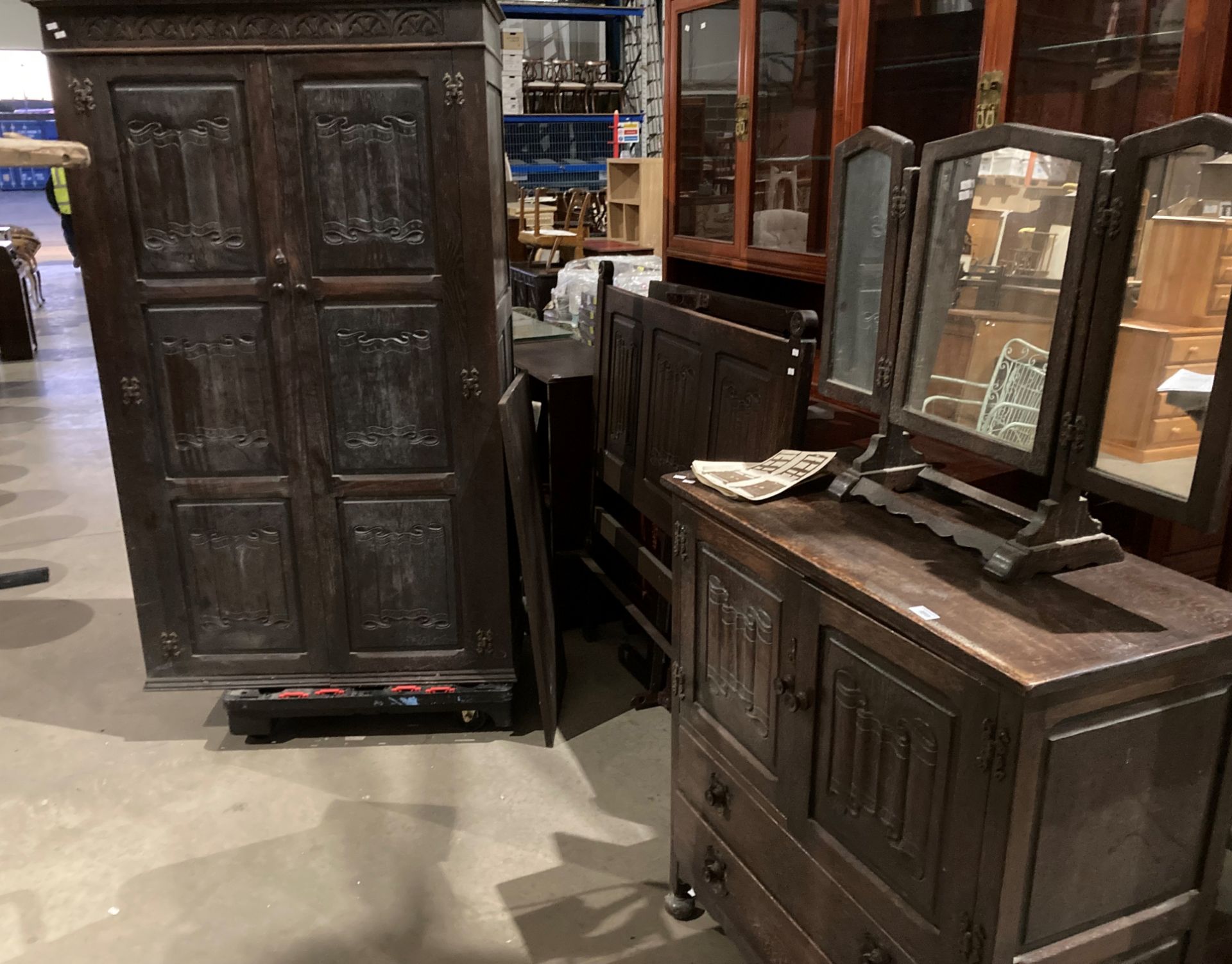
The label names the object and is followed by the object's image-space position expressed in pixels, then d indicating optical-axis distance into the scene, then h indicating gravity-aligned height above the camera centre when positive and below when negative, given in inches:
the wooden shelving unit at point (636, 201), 240.1 -3.0
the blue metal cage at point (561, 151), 395.9 +14.9
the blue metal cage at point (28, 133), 522.3 +29.1
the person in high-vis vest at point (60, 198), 415.2 -5.2
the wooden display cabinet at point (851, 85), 54.2 +6.9
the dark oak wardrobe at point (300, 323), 84.9 -12.2
